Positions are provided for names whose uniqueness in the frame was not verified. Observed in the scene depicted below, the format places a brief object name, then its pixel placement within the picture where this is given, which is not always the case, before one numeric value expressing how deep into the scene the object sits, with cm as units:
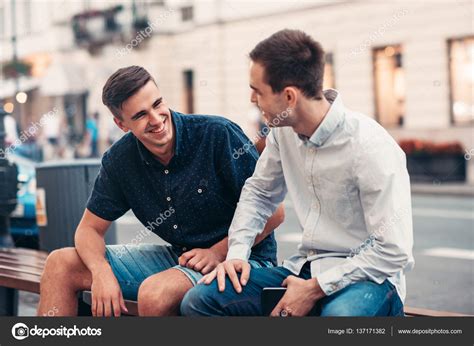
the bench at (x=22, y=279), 337
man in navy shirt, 337
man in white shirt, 281
